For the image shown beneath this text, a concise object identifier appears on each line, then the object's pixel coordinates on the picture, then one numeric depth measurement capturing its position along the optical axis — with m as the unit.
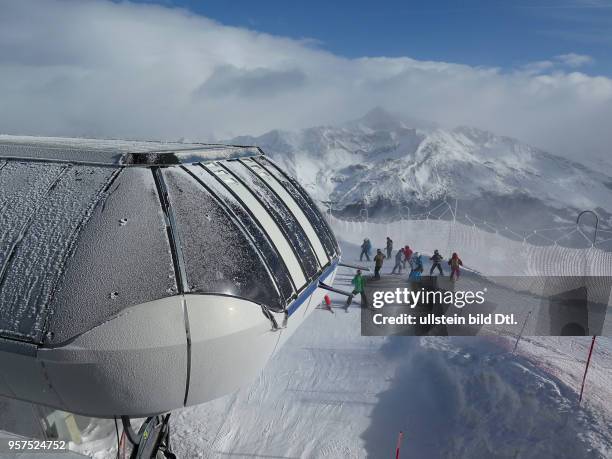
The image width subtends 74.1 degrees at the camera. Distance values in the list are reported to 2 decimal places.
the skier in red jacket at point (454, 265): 12.66
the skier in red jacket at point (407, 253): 14.49
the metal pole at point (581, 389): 6.73
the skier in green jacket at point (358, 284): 9.96
